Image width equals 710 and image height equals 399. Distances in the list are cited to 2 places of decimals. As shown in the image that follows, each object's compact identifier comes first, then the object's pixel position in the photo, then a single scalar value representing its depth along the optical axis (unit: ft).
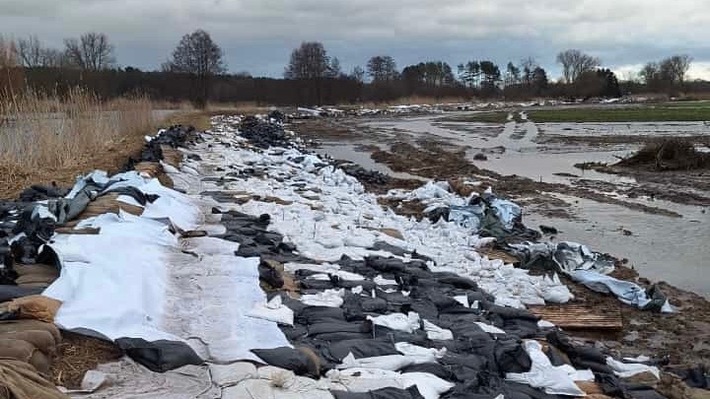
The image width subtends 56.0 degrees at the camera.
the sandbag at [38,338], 11.05
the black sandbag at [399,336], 14.88
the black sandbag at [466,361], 13.78
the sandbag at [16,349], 10.37
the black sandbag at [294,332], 14.30
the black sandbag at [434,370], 13.19
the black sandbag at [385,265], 21.59
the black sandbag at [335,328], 14.88
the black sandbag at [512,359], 14.05
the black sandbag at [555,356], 15.11
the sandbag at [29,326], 11.59
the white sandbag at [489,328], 16.52
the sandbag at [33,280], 14.07
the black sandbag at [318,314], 15.65
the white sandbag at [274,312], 14.94
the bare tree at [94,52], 171.68
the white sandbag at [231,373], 11.69
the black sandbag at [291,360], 12.44
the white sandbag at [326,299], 17.02
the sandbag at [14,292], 13.20
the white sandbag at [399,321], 15.65
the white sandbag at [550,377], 13.58
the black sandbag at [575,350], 15.79
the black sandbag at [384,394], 11.65
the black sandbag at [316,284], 18.64
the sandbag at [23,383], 9.11
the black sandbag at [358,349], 13.61
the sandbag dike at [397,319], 12.64
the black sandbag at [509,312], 18.30
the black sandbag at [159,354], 11.96
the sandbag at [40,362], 10.65
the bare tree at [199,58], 206.39
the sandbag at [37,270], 14.79
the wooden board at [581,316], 19.57
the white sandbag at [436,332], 15.60
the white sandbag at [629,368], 15.47
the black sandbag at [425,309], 17.16
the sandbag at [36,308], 12.21
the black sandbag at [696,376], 15.28
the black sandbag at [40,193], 24.38
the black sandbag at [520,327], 17.10
